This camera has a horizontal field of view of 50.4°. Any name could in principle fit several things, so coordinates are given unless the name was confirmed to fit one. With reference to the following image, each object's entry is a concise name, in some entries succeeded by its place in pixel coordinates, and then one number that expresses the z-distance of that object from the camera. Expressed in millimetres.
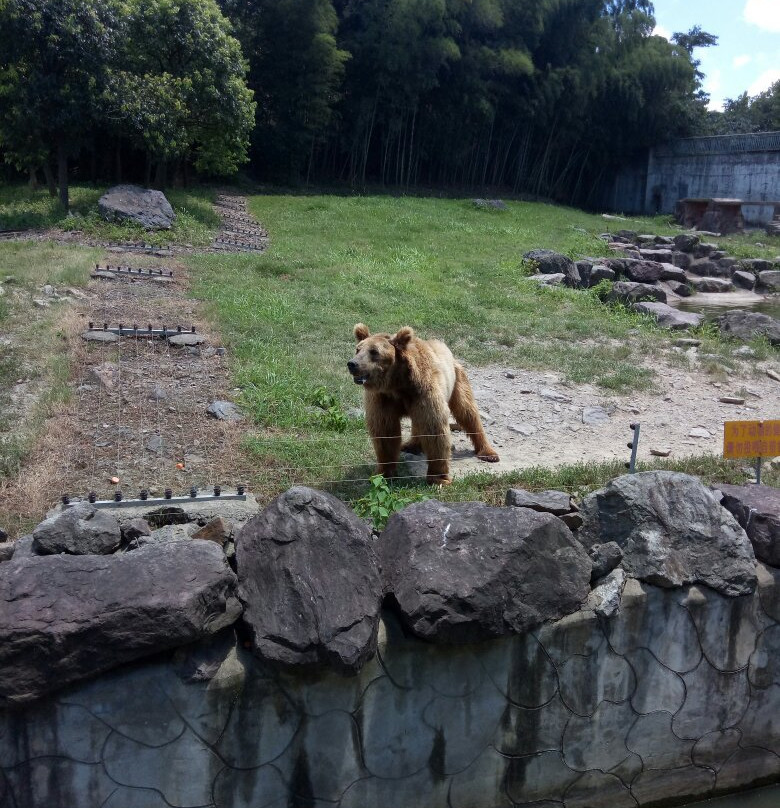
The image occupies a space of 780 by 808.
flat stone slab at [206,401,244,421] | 7105
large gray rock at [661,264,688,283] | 17344
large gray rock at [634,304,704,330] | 12203
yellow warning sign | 4715
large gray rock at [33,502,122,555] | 3875
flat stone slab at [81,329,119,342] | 8742
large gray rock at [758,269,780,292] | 17922
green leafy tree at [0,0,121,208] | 15203
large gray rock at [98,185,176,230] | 16812
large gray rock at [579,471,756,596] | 4160
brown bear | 5738
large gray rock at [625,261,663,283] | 16750
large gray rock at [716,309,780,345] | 11562
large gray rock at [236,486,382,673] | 3393
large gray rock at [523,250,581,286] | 15617
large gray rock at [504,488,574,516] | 4633
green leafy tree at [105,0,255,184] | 18078
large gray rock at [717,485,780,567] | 4391
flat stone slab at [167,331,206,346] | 8906
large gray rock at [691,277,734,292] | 17788
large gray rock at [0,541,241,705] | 3127
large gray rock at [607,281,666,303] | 14203
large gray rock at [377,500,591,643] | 3621
